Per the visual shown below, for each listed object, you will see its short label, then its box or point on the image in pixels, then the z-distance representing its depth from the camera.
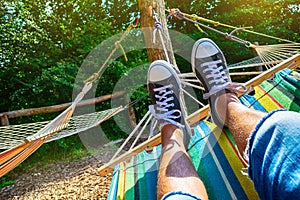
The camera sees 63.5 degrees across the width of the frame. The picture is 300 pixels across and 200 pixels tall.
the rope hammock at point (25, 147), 1.00
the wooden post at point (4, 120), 2.71
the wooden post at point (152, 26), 1.68
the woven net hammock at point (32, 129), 1.24
